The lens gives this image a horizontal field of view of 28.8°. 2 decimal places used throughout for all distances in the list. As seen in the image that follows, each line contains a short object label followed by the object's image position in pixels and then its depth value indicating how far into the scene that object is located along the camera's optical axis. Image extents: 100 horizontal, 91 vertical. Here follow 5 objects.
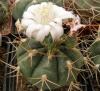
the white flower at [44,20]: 0.21
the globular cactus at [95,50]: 0.24
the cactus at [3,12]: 0.31
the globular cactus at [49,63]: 0.21
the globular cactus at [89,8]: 0.29
